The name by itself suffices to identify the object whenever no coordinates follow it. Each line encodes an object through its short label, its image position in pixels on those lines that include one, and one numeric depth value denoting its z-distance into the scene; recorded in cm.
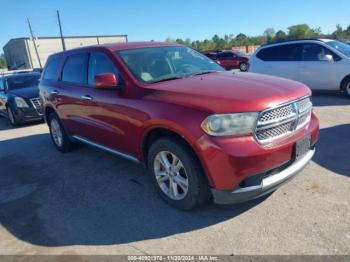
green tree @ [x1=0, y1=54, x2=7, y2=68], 9159
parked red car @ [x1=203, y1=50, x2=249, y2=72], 2516
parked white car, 941
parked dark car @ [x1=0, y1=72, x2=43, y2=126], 1009
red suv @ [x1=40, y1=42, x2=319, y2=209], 317
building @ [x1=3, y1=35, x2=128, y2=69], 6262
